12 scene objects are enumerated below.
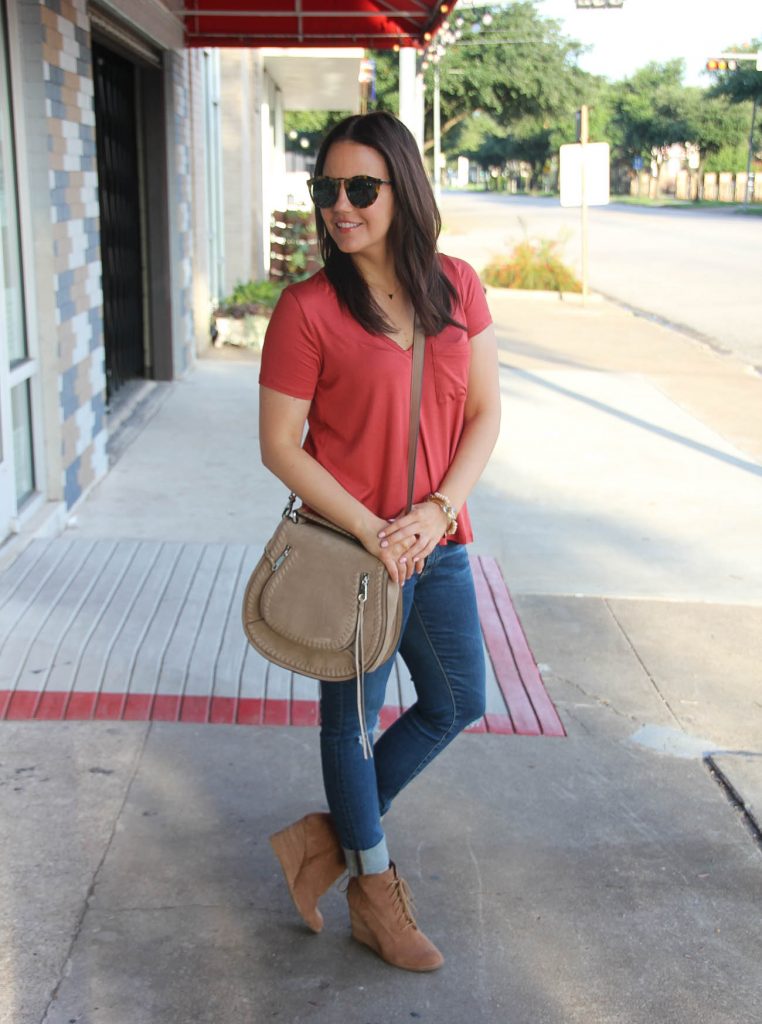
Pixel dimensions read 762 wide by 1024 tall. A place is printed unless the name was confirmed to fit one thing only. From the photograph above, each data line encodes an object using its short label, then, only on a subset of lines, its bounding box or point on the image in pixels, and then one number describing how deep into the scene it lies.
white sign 18.95
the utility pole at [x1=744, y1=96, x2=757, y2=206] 65.50
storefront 5.46
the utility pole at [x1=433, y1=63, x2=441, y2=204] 41.84
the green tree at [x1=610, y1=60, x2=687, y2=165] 84.50
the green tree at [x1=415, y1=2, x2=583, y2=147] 44.22
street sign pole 18.36
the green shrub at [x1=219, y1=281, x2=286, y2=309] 12.73
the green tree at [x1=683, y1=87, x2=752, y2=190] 79.25
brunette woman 2.62
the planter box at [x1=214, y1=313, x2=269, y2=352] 12.16
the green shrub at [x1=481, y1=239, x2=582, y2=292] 19.67
